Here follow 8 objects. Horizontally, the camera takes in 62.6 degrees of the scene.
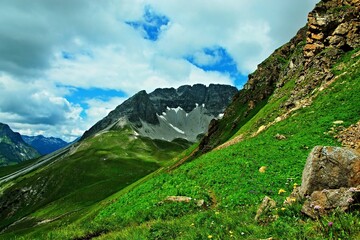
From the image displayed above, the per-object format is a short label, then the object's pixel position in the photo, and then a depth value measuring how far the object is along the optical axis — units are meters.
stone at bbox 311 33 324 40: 61.92
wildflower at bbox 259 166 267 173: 26.11
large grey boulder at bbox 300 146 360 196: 12.20
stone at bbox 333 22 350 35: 56.75
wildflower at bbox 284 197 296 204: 12.48
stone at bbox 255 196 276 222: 12.07
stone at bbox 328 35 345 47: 55.70
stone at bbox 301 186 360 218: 9.69
